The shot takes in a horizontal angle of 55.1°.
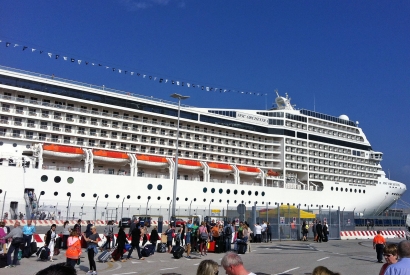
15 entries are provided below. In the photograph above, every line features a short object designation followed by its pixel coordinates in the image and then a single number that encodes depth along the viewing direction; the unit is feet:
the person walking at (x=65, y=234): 56.03
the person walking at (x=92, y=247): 37.99
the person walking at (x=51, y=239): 46.70
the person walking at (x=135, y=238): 48.50
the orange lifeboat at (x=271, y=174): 160.86
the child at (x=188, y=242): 54.70
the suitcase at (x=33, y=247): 48.60
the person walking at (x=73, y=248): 32.35
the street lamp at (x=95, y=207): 100.17
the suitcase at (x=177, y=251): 52.60
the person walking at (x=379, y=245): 46.91
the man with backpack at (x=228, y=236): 62.42
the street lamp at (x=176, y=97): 99.01
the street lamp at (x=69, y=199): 103.04
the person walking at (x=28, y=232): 45.78
